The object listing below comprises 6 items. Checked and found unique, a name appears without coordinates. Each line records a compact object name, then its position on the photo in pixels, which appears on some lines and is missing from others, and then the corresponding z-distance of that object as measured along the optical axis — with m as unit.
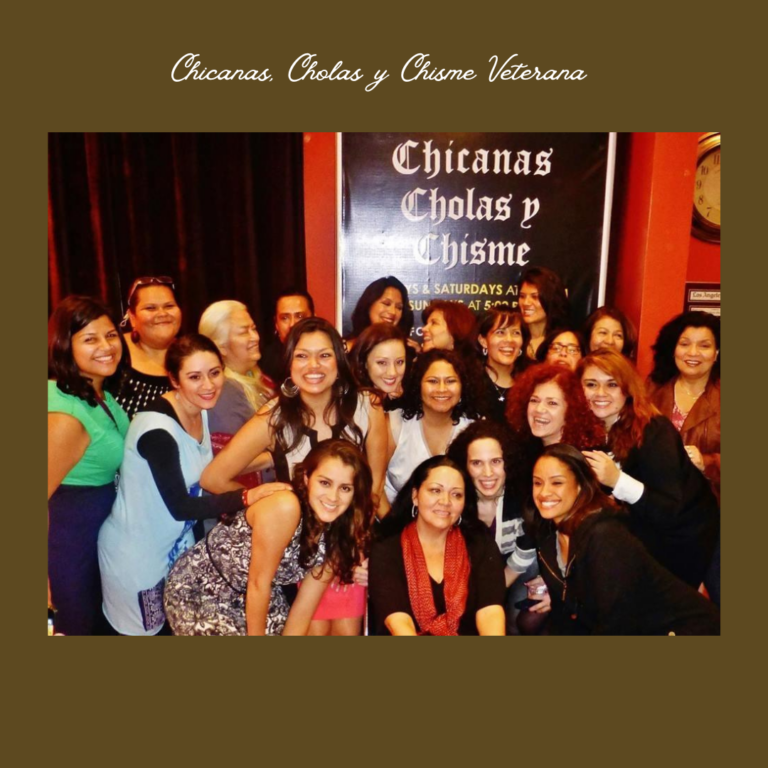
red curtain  2.78
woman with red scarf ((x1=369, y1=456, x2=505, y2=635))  2.72
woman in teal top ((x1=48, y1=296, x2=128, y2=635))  2.64
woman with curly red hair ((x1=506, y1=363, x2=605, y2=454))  2.74
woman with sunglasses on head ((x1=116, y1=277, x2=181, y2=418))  2.74
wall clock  2.95
